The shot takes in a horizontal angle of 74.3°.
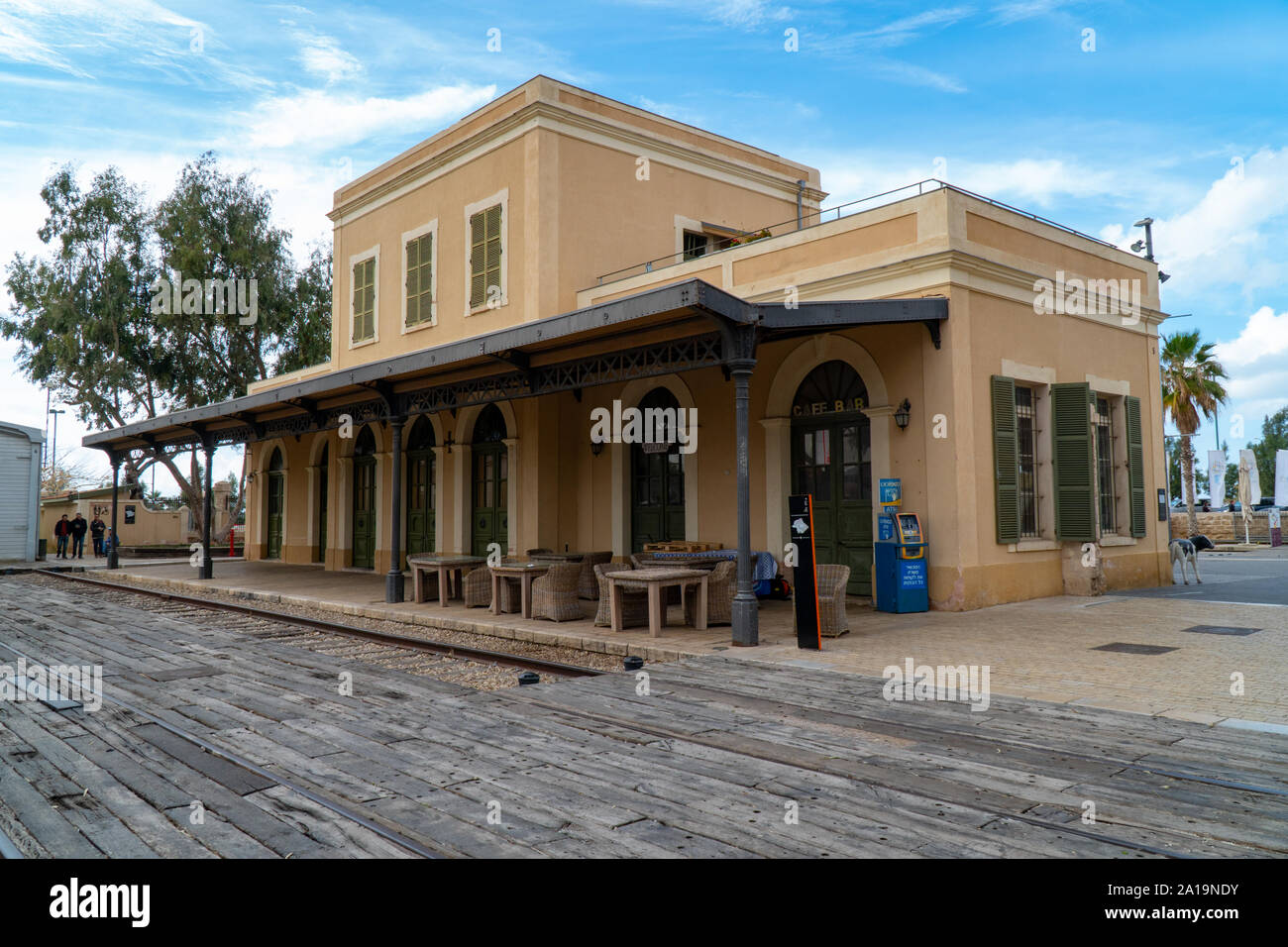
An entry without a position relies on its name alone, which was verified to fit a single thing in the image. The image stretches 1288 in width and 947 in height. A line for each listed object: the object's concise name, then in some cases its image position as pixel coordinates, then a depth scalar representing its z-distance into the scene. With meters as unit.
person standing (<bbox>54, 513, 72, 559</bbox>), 26.86
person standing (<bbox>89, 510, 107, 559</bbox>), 28.33
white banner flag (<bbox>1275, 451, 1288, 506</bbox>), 26.92
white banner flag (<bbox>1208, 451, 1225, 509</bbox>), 28.77
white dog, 12.49
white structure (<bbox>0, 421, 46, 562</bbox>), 24.31
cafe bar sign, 10.63
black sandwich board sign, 7.32
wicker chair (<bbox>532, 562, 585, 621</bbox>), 9.62
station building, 9.63
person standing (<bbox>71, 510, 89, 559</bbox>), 26.56
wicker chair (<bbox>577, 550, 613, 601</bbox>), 11.80
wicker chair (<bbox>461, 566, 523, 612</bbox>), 11.16
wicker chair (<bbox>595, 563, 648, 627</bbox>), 9.13
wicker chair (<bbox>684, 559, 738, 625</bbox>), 9.17
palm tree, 25.17
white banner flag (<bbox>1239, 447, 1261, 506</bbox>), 26.23
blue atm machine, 9.52
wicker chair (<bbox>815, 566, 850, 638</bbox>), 8.02
